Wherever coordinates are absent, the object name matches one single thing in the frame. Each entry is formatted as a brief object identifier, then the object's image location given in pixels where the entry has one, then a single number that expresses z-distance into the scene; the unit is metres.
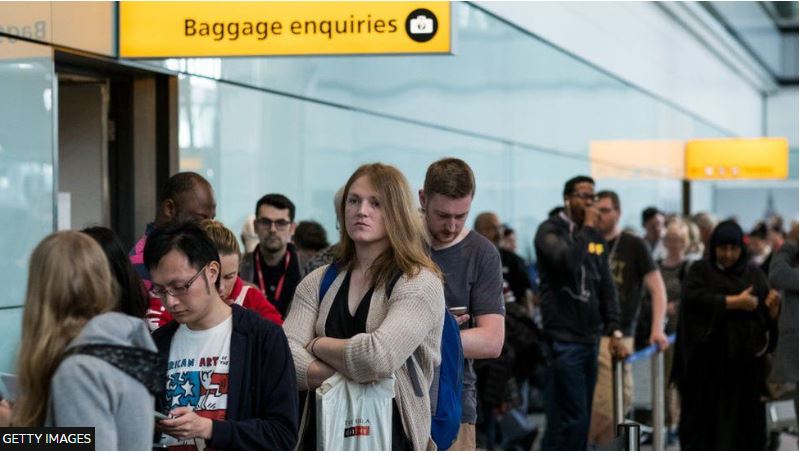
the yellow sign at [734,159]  26.36
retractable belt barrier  9.36
